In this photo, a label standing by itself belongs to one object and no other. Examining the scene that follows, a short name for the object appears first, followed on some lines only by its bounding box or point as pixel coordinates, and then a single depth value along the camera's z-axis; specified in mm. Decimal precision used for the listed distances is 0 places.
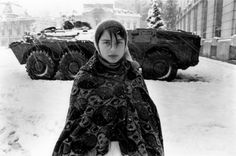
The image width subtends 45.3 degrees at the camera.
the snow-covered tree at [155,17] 26969
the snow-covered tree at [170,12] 36906
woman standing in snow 1781
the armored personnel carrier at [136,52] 8664
